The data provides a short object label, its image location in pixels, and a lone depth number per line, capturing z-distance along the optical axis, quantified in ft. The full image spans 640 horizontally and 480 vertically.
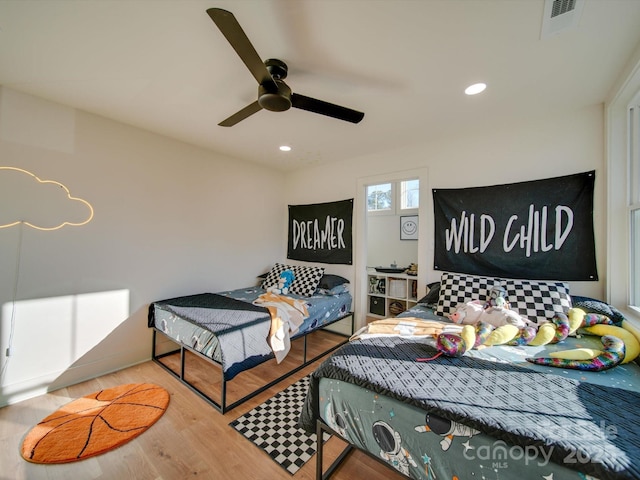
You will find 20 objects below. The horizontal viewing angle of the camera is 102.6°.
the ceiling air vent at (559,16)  4.09
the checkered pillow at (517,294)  6.33
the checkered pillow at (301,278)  10.91
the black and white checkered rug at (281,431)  5.16
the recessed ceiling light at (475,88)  6.24
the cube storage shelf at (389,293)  11.33
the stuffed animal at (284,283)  10.99
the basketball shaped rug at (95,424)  5.16
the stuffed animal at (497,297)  6.30
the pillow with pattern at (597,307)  5.72
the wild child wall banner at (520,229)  7.04
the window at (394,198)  14.28
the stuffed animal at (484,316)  5.79
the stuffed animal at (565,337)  4.39
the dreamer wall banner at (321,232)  11.77
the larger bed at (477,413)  2.65
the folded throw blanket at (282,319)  7.54
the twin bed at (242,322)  6.56
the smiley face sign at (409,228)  13.82
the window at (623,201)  6.13
